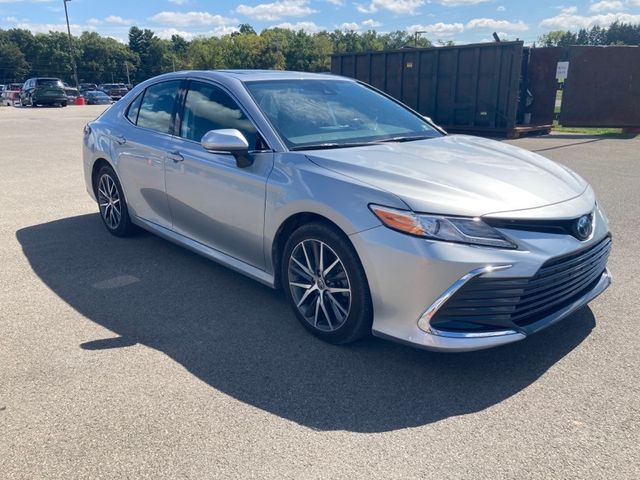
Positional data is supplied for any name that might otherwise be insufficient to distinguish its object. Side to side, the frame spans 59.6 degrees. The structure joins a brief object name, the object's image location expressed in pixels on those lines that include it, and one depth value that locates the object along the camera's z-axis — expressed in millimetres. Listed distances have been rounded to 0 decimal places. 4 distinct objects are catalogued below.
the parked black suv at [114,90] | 52788
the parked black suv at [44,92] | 33656
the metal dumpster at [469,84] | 14672
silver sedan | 2887
